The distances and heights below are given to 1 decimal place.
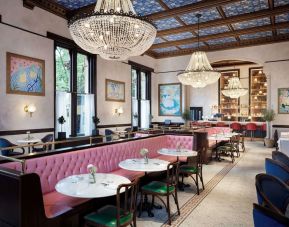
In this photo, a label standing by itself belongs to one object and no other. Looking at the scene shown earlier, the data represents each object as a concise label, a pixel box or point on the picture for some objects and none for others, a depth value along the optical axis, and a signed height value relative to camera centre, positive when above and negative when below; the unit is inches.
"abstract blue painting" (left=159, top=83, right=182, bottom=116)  527.5 +31.1
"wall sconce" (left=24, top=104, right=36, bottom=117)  254.5 +5.4
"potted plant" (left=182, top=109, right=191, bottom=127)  511.2 -6.5
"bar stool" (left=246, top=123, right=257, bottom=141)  484.7 -28.5
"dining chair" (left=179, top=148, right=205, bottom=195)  187.5 -44.9
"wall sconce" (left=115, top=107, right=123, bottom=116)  399.9 +3.4
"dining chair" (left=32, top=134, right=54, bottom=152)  259.1 -28.8
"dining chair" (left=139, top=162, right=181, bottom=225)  139.3 -45.3
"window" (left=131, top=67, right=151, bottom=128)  476.4 +32.3
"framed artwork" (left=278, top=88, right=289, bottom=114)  414.6 +21.7
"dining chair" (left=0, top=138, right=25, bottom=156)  213.0 -28.0
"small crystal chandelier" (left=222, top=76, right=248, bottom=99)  450.1 +44.9
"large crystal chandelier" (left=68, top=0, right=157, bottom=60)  141.0 +51.9
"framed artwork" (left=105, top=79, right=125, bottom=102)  380.2 +37.6
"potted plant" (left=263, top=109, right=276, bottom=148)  413.2 -8.8
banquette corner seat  96.6 -32.9
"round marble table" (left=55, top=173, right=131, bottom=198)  98.5 -32.7
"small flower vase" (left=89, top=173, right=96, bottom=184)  112.2 -32.0
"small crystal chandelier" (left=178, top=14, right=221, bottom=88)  288.2 +49.9
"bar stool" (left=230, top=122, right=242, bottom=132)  498.3 -27.3
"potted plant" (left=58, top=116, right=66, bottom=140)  284.7 -23.8
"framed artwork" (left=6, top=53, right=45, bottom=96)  239.8 +40.2
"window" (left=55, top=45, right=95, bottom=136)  308.3 +32.4
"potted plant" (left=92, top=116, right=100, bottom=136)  344.1 -14.6
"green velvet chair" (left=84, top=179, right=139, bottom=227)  98.3 -44.4
